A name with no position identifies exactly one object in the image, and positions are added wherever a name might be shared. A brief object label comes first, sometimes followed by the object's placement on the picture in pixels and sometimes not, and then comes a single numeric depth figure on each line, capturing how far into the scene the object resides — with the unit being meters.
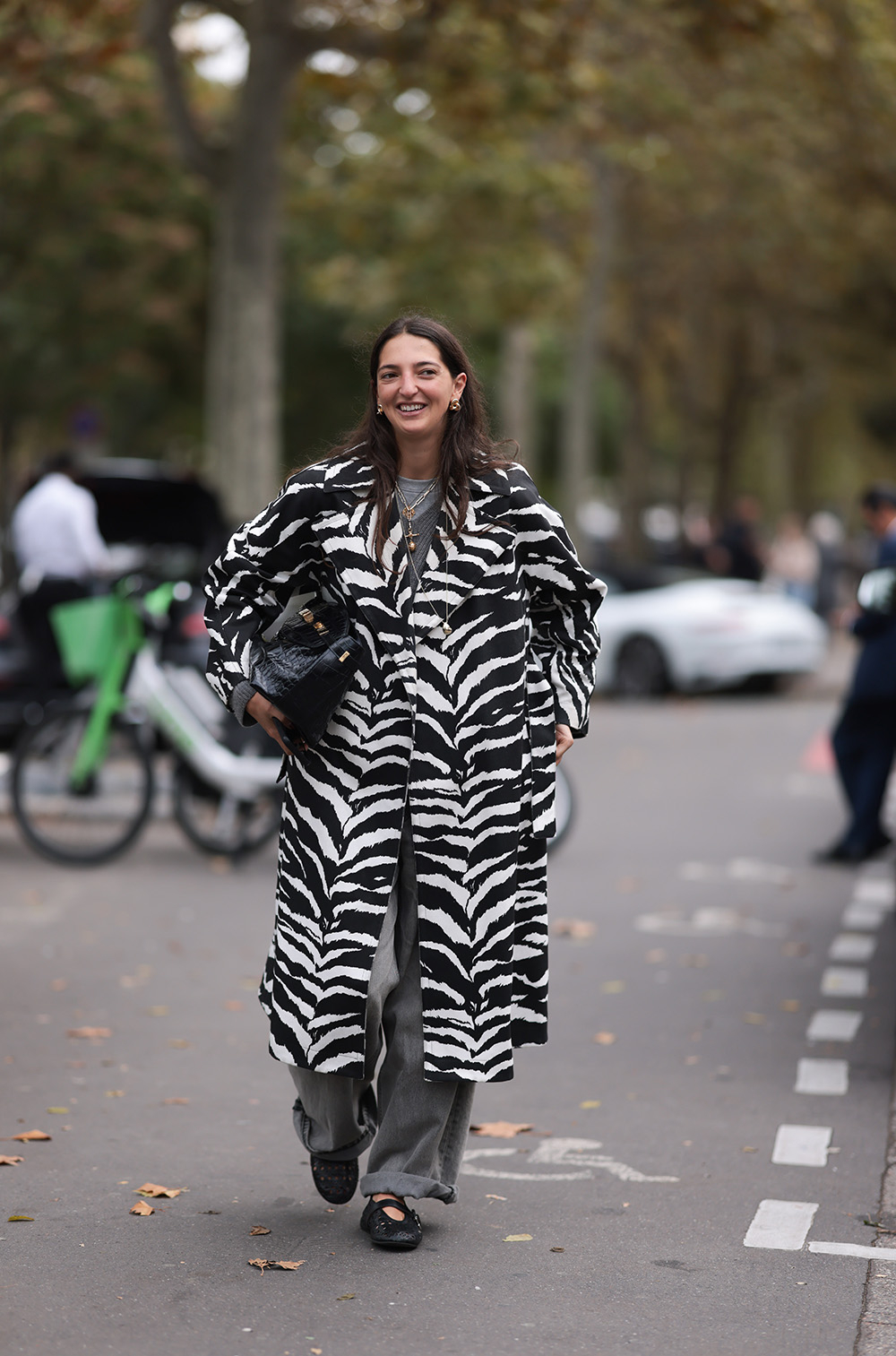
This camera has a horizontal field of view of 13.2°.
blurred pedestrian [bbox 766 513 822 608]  55.86
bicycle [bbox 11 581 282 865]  18.49
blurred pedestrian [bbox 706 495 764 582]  50.22
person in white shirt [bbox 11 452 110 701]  20.94
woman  8.30
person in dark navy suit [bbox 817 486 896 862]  19.24
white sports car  39.22
